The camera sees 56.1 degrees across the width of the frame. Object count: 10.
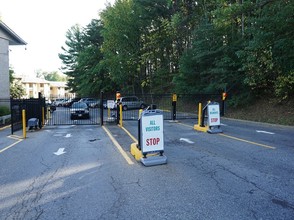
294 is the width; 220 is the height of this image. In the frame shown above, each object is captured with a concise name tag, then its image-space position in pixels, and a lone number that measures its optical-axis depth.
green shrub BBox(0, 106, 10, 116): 21.32
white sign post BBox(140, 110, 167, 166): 6.84
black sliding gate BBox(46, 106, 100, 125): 20.53
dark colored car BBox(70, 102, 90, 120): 21.86
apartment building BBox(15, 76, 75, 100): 92.50
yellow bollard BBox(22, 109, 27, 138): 12.44
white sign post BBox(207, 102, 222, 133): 12.15
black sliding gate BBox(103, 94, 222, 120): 21.96
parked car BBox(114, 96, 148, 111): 33.78
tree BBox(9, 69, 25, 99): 44.33
